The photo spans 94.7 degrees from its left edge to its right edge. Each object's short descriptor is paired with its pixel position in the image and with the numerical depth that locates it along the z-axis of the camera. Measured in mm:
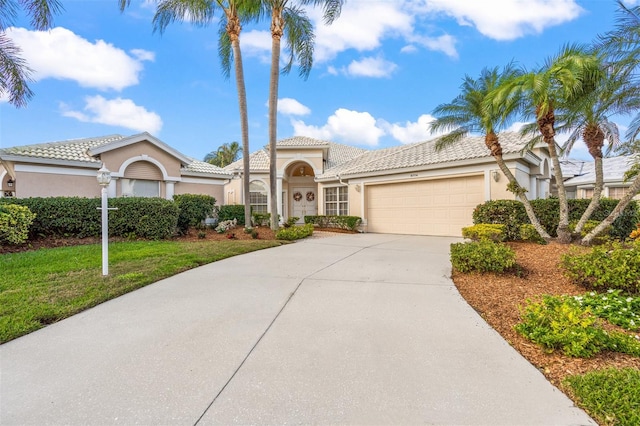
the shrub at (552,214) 9453
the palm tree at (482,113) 7848
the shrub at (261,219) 15000
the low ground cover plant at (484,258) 5438
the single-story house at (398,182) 11312
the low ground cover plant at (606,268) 4320
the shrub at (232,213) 14109
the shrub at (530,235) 8570
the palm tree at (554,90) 6340
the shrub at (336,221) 14508
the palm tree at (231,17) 10750
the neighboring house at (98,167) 10852
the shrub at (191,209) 11797
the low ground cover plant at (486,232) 8125
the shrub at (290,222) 13266
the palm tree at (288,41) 11148
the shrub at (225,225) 12301
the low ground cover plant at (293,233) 11117
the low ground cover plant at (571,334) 2781
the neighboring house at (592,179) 16484
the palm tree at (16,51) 8125
